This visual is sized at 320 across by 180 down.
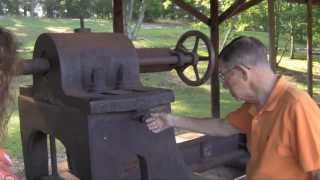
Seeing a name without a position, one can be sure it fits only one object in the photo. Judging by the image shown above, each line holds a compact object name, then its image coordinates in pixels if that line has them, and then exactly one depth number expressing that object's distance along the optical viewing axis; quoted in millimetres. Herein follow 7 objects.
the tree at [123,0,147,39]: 11887
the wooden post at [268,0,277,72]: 6759
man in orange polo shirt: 1485
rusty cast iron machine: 1719
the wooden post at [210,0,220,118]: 4507
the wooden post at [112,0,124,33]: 3407
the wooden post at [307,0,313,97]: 6032
